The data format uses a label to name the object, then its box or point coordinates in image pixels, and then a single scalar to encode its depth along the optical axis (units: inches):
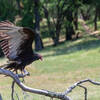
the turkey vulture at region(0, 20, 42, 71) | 412.9
